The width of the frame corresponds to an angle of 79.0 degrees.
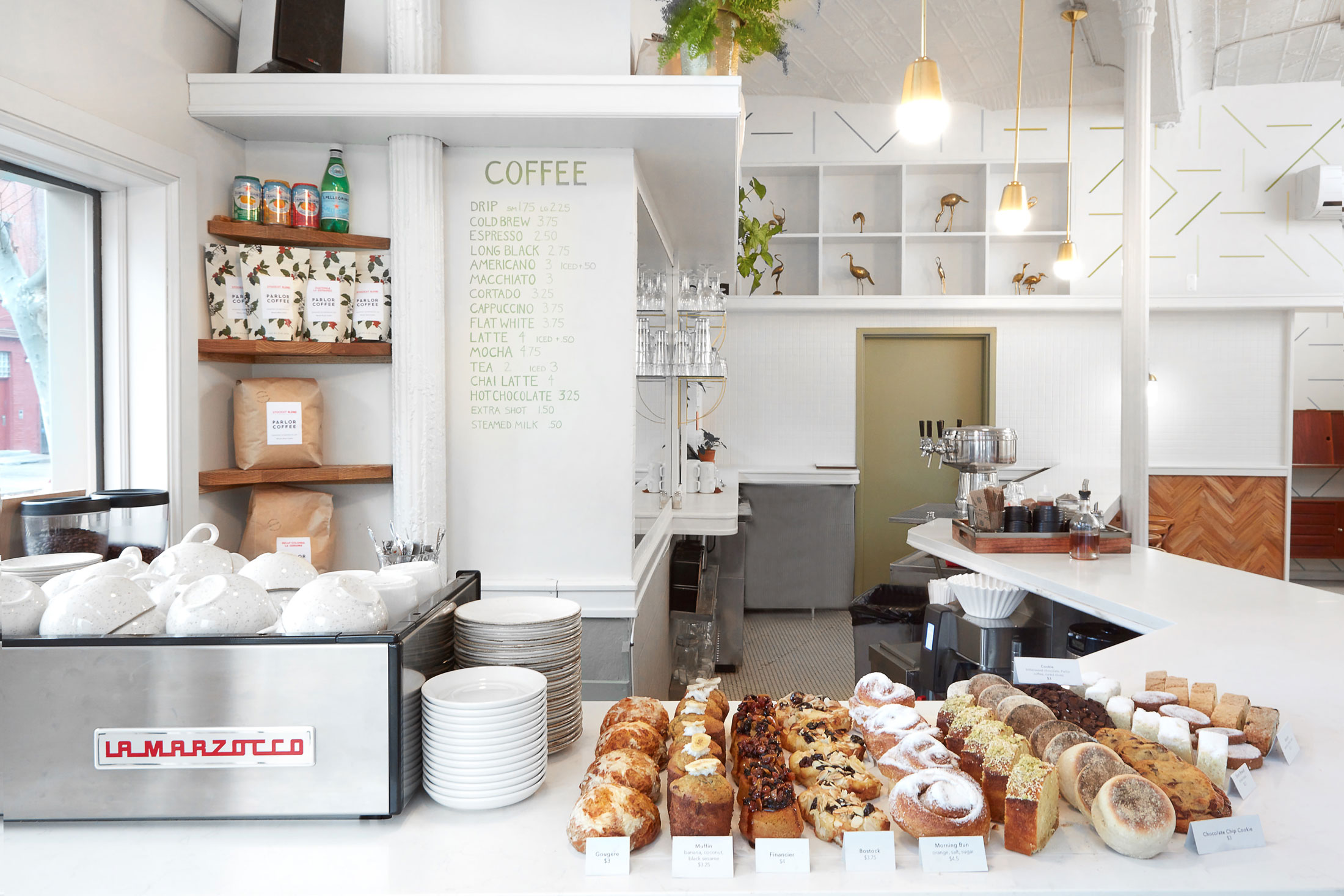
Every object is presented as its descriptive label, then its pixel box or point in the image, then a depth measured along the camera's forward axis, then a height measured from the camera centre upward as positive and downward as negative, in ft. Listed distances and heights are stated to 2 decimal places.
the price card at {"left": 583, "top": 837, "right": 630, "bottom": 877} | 3.05 -1.60
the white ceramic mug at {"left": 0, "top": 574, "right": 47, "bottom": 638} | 3.41 -0.75
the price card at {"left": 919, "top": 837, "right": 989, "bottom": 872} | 3.05 -1.59
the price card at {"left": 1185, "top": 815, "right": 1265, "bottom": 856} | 3.16 -1.58
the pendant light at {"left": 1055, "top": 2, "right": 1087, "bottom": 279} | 15.65 +5.12
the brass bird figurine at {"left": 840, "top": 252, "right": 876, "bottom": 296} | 20.86 +4.07
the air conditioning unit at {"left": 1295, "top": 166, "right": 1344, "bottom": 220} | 19.86 +5.90
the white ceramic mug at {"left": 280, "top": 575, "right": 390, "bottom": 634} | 3.43 -0.77
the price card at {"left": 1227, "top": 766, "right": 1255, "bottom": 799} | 3.63 -1.56
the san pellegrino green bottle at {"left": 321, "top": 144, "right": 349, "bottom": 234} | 8.53 +2.47
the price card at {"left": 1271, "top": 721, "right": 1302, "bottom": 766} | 4.02 -1.55
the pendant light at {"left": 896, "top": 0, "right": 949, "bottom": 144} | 8.59 +3.47
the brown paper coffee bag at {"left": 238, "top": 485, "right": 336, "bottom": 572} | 8.41 -0.98
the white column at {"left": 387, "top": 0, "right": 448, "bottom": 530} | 8.34 +1.12
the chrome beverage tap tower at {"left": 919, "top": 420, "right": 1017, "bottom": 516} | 11.02 -0.29
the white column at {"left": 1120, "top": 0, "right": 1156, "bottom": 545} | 12.47 +2.48
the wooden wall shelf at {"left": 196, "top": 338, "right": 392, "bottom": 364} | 8.08 +0.80
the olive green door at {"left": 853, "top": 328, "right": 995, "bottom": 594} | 21.47 +0.54
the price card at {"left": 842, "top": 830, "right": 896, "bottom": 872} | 3.05 -1.58
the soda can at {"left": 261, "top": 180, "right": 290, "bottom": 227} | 8.45 +2.37
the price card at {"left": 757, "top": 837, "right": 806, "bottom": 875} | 3.05 -1.60
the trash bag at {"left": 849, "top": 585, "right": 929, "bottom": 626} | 10.62 -2.32
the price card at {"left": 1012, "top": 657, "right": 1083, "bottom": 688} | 4.78 -1.42
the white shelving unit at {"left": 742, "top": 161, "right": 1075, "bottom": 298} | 20.86 +5.29
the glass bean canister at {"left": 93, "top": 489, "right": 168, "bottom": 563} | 6.88 -0.79
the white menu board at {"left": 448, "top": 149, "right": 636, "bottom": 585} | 8.61 +0.96
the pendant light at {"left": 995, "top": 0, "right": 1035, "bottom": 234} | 14.71 +4.04
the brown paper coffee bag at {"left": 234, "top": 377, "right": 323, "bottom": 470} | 8.36 +0.07
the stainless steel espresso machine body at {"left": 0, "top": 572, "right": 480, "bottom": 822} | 3.34 -1.21
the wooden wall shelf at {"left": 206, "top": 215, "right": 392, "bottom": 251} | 8.20 +2.01
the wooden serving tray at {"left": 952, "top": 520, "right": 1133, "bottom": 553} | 9.84 -1.34
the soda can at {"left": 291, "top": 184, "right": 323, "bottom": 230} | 8.50 +2.36
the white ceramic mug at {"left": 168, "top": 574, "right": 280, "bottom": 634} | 3.41 -0.76
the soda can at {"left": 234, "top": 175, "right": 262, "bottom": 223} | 8.32 +2.37
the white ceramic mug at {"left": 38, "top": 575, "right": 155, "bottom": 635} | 3.37 -0.75
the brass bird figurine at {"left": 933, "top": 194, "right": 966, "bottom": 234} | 20.49 +5.80
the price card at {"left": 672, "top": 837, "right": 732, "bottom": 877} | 3.03 -1.60
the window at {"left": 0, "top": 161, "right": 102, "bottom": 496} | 6.76 +0.83
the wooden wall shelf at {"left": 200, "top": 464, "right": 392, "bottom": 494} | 8.11 -0.47
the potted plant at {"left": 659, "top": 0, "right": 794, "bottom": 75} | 7.88 +4.03
